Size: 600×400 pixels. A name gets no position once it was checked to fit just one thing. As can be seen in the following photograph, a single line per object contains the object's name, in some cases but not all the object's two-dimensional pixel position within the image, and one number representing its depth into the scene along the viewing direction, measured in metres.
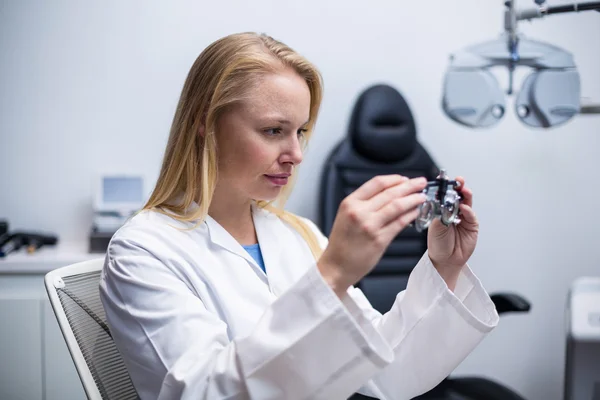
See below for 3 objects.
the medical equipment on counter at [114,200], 2.27
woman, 0.88
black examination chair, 2.28
